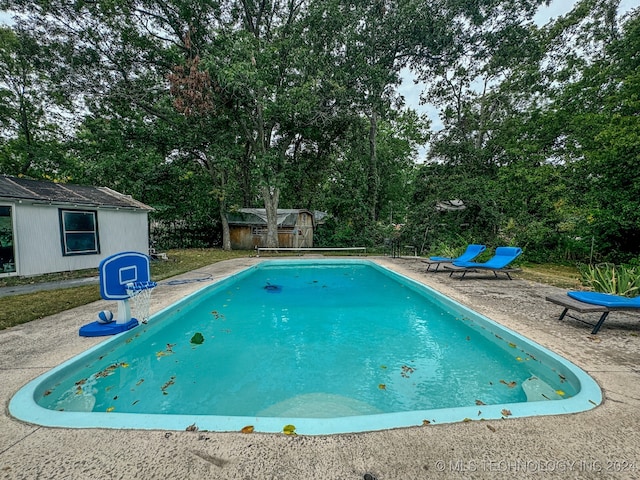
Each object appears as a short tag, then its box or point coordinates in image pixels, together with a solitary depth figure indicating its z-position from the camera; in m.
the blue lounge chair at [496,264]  7.35
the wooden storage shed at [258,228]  17.86
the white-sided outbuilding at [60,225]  7.45
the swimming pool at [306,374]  2.05
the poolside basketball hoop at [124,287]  3.60
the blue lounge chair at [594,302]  3.47
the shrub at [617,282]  4.84
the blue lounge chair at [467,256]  8.52
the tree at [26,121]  15.26
